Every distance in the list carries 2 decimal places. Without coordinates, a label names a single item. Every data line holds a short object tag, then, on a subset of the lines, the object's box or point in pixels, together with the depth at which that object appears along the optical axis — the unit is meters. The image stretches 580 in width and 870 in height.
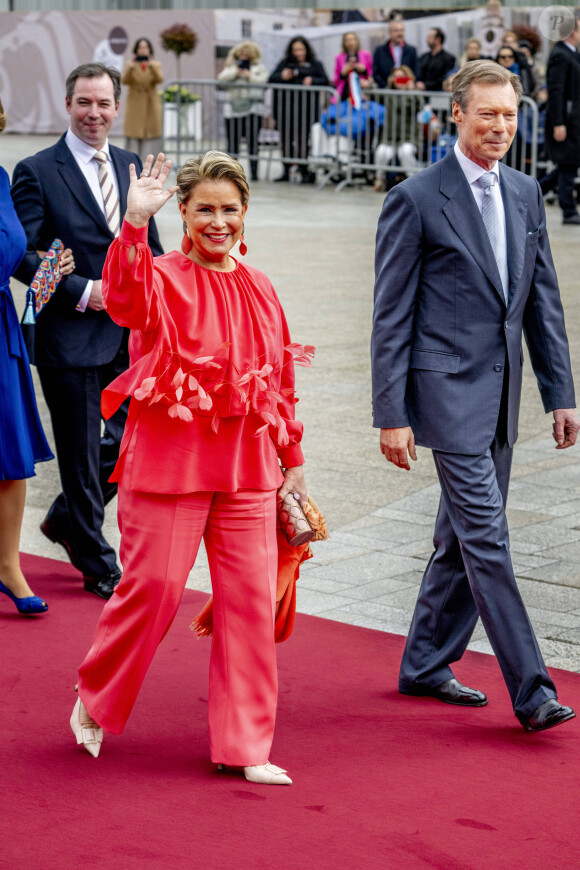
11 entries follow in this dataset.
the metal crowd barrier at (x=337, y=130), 18.39
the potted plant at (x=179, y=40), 25.62
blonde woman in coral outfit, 3.59
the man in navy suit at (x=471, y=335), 3.97
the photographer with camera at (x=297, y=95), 20.14
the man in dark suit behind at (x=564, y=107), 15.00
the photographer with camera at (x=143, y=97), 20.48
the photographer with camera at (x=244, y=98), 20.69
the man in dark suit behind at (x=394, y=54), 19.70
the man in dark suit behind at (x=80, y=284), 5.17
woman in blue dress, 4.95
